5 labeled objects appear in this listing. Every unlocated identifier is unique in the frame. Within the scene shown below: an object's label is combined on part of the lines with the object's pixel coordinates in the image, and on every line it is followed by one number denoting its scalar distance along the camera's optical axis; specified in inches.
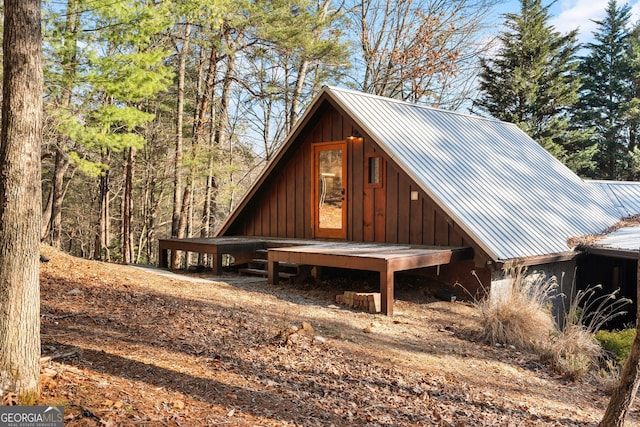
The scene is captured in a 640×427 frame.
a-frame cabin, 300.0
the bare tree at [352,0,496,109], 741.9
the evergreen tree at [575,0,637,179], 887.7
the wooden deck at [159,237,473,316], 252.5
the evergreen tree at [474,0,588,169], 759.7
